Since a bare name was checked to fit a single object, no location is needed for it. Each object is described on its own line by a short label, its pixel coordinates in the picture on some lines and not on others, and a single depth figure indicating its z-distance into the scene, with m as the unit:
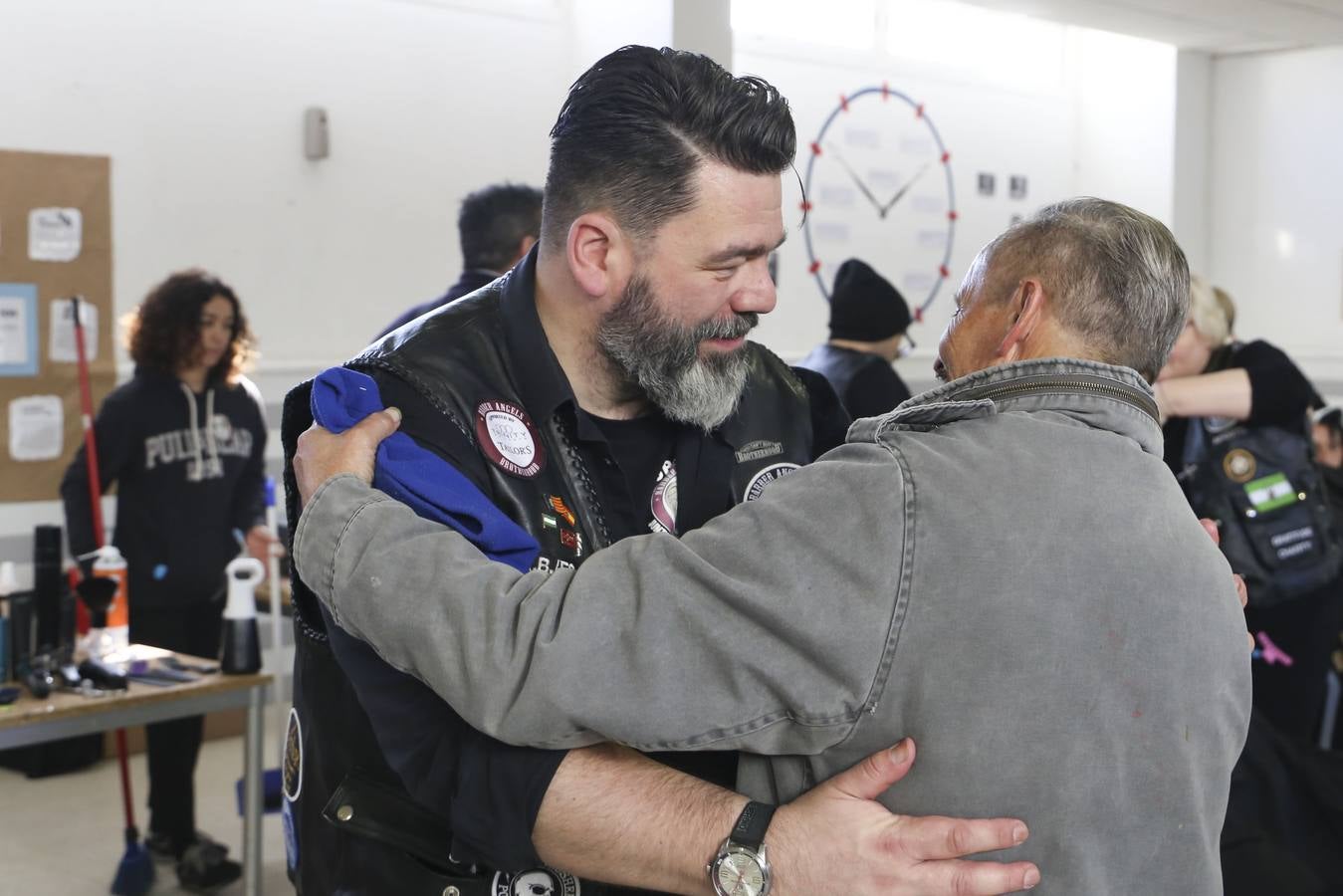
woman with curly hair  4.12
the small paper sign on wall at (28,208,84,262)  4.95
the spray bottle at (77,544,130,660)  3.23
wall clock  6.92
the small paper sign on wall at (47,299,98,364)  5.00
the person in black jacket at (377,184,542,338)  3.81
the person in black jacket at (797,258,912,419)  4.11
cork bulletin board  4.91
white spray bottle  3.30
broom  3.95
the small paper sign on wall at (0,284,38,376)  4.91
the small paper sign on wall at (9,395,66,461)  4.94
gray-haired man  1.15
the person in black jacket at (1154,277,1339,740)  3.21
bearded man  1.30
